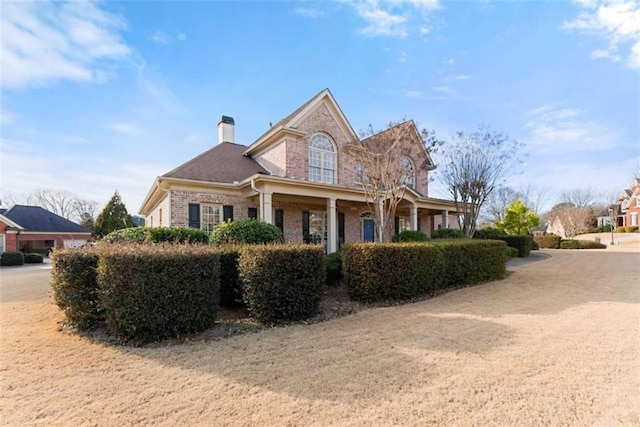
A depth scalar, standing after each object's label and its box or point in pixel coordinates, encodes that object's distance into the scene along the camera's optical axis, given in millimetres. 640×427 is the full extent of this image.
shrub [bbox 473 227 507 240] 18672
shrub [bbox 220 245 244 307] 6590
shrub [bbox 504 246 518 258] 17438
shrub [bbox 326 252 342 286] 8992
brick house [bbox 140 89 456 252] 11727
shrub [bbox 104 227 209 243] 8641
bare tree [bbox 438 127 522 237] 14328
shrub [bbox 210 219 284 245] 8719
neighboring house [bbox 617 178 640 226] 42056
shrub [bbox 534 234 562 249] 26922
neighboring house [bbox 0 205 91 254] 24750
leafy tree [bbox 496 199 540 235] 25969
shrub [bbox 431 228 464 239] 14719
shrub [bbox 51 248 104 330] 5203
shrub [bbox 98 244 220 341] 4539
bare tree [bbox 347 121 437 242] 11789
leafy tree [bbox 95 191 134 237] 29250
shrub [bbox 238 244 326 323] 5527
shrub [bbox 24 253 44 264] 21703
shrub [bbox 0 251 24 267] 19594
